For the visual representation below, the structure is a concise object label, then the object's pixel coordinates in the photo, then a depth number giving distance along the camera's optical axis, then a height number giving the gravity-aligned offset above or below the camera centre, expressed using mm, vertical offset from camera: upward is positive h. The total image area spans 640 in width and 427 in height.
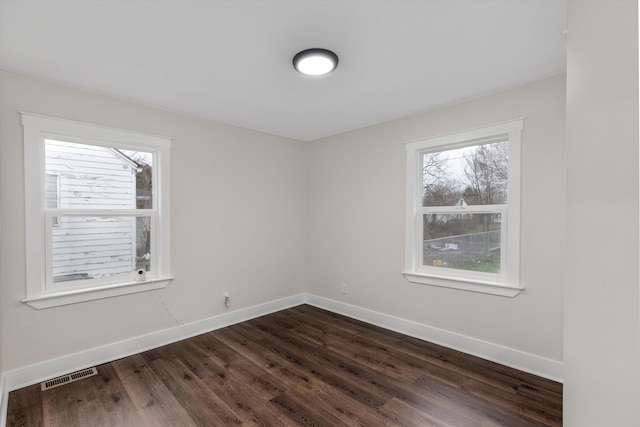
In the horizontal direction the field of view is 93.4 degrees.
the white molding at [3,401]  1927 -1317
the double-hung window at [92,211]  2424 -7
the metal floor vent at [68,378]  2338 -1358
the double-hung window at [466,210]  2658 +11
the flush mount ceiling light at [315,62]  2029 +1050
